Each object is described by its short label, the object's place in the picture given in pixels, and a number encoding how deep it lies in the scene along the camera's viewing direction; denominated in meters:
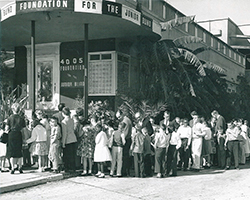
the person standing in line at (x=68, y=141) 10.00
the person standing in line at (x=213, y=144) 12.91
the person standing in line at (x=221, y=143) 12.72
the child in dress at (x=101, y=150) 9.98
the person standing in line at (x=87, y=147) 10.24
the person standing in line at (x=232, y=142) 12.43
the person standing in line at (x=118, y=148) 10.23
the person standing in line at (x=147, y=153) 10.42
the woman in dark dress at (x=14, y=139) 9.63
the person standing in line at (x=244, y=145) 13.64
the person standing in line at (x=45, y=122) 10.45
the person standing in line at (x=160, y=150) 10.48
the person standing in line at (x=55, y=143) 9.77
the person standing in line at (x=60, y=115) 10.36
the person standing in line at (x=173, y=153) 10.80
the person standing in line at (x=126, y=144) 10.37
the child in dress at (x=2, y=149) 10.11
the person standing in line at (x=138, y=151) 10.30
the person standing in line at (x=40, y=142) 10.00
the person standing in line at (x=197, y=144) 11.86
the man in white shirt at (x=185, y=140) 11.74
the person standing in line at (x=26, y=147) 10.20
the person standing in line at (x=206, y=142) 12.13
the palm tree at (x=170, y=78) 15.00
